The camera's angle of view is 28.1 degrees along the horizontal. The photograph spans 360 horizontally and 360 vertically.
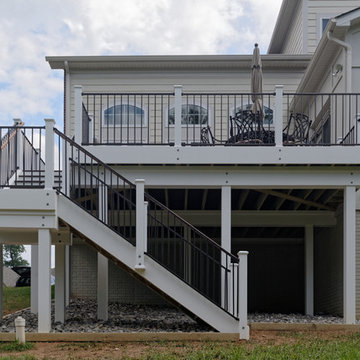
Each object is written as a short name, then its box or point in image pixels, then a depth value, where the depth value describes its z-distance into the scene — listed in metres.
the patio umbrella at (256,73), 13.60
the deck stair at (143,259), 10.29
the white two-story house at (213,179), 10.50
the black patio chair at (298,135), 12.24
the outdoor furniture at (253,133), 12.17
